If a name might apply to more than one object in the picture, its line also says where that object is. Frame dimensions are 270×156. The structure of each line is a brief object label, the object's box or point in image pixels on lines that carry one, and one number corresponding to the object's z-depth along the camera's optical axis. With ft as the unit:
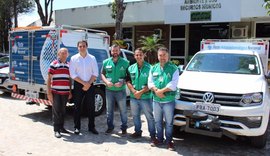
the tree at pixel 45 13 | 63.31
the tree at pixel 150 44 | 53.83
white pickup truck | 16.74
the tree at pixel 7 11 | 79.61
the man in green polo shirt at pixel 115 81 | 20.21
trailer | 23.08
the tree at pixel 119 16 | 45.67
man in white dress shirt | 20.18
